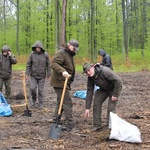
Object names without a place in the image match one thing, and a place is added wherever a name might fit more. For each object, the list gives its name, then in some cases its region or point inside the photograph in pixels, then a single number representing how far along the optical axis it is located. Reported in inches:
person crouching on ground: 244.4
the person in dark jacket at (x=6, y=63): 389.4
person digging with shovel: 261.4
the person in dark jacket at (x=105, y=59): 440.1
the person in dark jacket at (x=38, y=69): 363.9
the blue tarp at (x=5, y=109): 321.1
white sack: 221.6
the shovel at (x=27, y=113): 320.5
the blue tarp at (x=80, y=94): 453.9
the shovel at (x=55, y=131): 238.4
